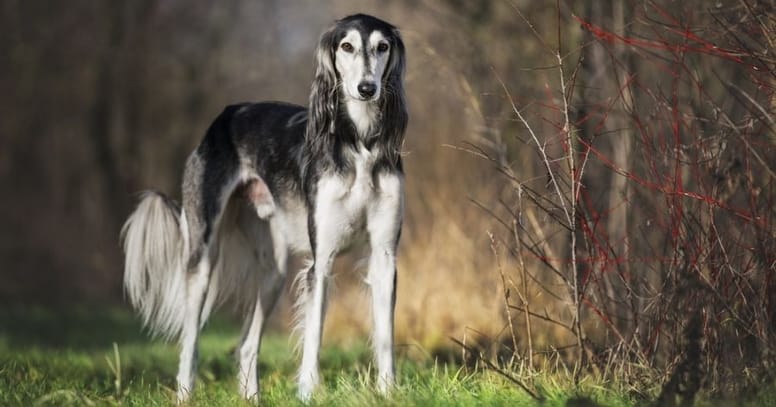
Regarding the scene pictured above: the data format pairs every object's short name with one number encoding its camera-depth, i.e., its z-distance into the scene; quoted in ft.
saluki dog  35.73
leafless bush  28.91
